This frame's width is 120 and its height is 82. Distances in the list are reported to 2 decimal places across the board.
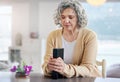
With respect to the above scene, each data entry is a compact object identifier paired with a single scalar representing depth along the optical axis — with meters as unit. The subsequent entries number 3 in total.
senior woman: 1.43
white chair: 1.61
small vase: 1.15
